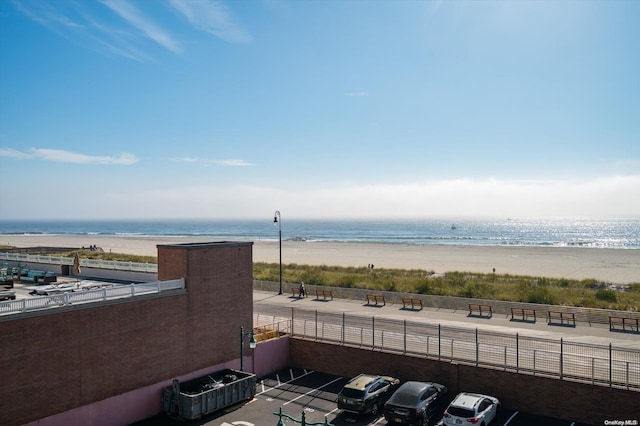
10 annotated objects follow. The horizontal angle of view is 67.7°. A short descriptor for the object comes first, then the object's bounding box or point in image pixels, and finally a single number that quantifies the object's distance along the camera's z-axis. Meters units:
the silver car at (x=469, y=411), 16.89
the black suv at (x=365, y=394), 18.95
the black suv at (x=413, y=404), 17.75
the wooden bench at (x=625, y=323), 27.98
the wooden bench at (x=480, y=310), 32.44
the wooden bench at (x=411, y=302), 35.09
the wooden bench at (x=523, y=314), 31.08
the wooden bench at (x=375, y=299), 36.94
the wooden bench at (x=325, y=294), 39.44
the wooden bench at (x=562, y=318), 29.77
